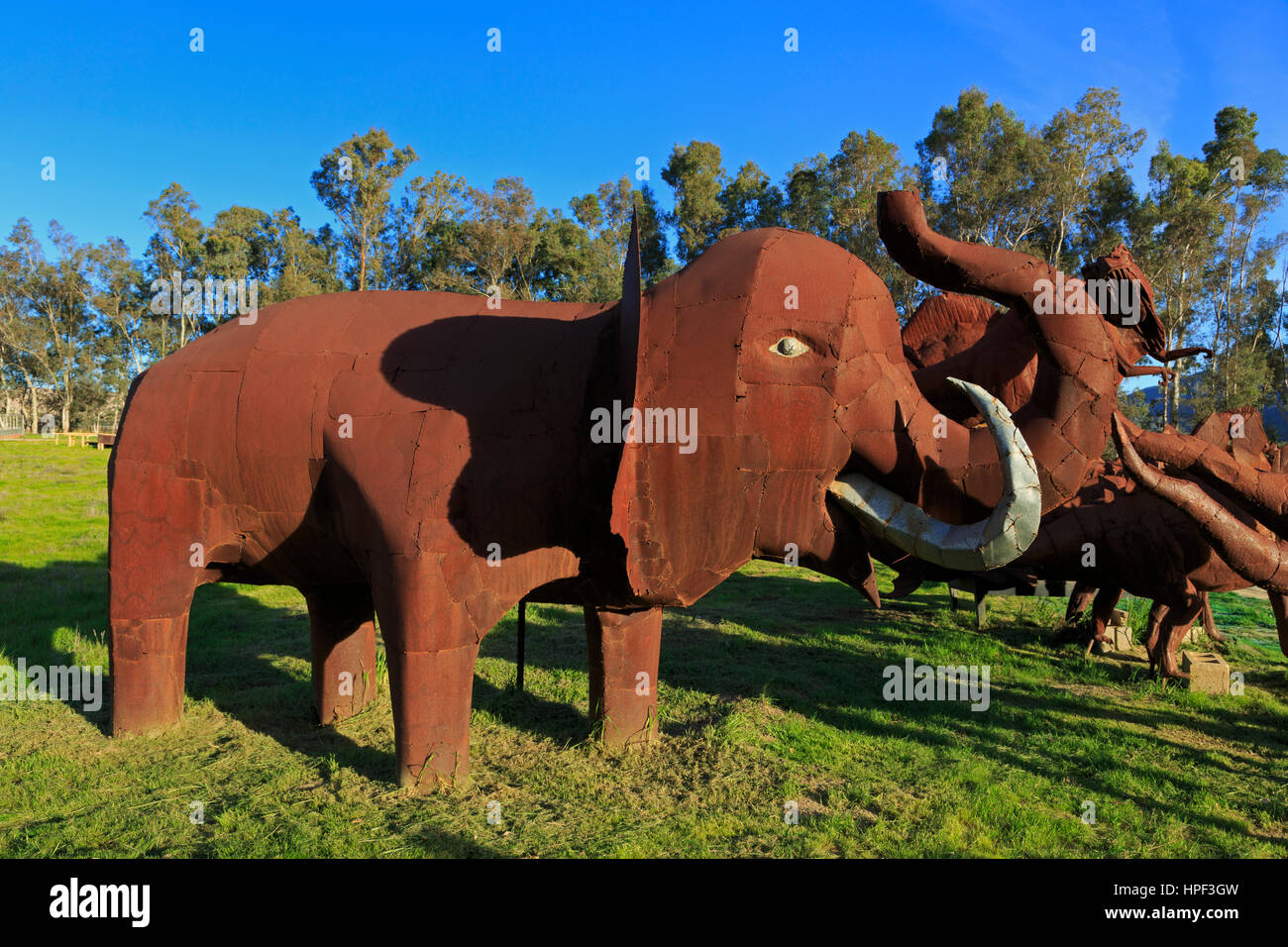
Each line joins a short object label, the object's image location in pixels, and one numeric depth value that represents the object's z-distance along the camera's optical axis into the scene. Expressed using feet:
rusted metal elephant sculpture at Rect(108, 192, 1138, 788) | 11.67
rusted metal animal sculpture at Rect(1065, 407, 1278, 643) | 22.77
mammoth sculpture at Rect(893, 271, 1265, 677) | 22.21
